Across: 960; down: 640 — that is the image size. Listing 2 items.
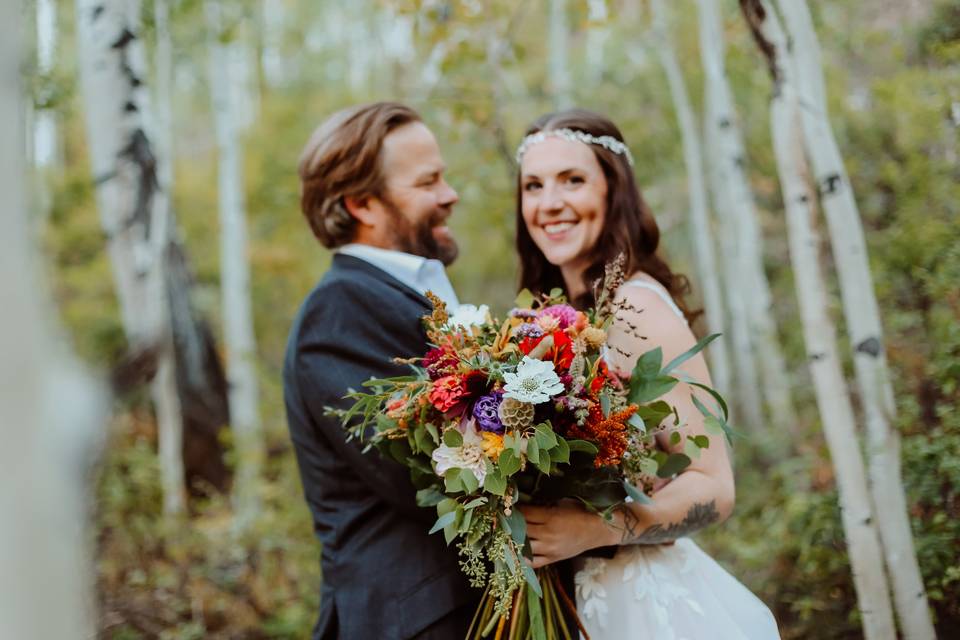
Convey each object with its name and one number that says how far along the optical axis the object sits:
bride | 2.09
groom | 2.16
